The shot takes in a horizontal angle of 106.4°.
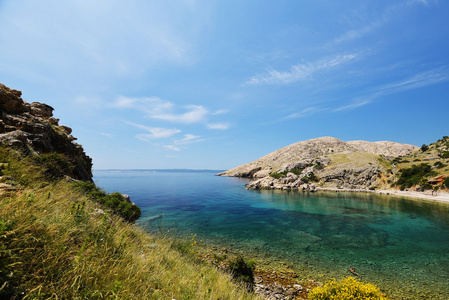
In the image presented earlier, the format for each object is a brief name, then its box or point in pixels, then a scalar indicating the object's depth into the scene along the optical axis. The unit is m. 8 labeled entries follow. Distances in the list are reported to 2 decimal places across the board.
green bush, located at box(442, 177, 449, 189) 45.66
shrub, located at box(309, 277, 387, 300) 6.57
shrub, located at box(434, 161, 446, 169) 51.95
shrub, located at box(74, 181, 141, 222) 14.07
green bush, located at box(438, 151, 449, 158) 55.69
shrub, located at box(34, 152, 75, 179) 11.00
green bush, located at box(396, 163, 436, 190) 52.94
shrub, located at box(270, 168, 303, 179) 85.39
